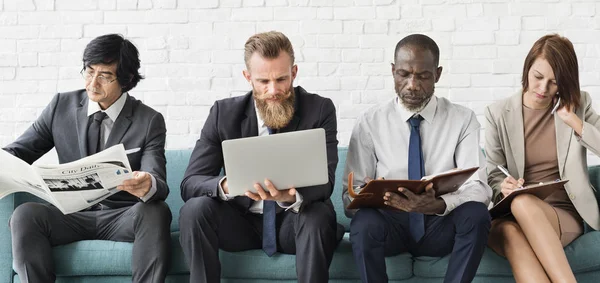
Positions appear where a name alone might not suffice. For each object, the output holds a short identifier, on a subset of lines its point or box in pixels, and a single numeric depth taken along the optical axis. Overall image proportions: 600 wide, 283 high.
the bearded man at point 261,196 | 2.82
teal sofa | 2.98
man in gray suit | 2.94
